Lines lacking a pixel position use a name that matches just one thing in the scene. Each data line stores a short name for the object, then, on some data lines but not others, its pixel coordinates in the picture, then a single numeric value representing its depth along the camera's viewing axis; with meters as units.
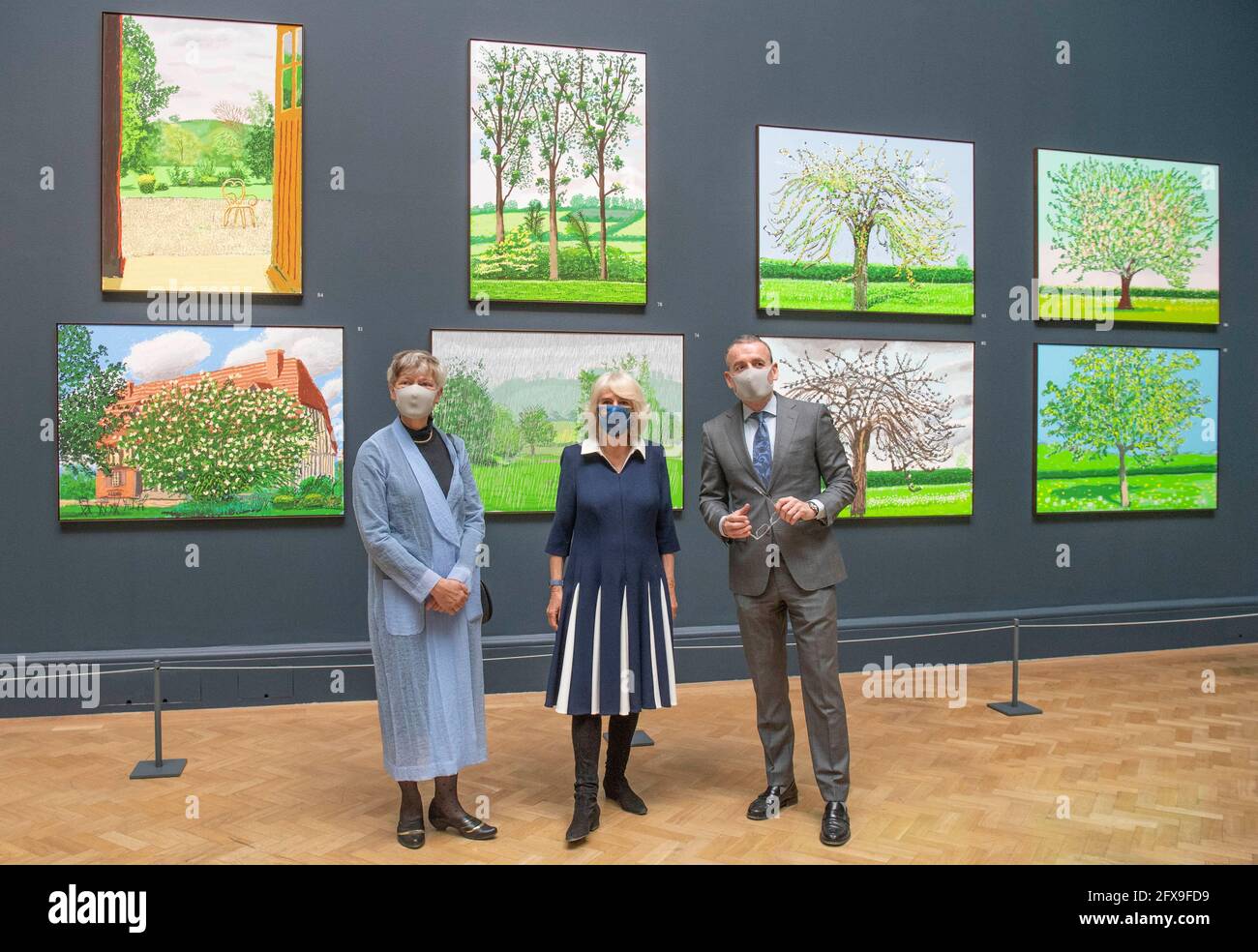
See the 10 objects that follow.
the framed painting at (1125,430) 7.45
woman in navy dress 3.89
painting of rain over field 6.42
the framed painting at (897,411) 6.96
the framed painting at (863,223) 6.88
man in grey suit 3.91
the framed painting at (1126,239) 7.42
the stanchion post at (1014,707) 5.78
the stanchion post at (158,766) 4.67
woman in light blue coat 3.74
